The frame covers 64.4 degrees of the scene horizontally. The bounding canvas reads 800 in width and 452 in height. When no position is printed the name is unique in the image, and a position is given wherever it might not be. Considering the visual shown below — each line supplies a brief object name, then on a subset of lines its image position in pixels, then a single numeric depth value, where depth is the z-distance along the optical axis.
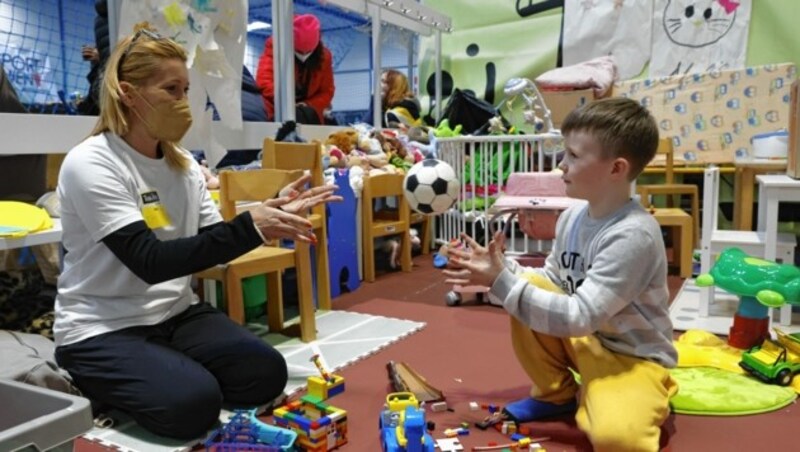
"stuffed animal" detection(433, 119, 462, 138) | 4.32
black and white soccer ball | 2.99
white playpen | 3.83
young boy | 1.40
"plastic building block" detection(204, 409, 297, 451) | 1.43
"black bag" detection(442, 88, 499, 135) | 4.75
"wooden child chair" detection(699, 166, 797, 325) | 2.58
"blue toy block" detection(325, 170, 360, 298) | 3.13
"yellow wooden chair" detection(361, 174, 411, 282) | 3.42
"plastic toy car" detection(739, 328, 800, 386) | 1.84
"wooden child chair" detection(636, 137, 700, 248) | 3.77
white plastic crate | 0.79
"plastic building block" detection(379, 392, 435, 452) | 1.34
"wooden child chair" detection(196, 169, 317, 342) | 2.17
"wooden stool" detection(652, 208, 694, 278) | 3.34
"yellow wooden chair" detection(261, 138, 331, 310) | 2.46
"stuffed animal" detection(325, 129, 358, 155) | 3.65
